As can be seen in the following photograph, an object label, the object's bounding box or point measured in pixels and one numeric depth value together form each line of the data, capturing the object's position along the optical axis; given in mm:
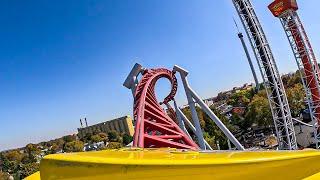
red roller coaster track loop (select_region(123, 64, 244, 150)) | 8425
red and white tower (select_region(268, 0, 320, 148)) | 18950
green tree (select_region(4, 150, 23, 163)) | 61353
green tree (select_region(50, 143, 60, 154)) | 59983
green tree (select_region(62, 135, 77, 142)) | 78020
